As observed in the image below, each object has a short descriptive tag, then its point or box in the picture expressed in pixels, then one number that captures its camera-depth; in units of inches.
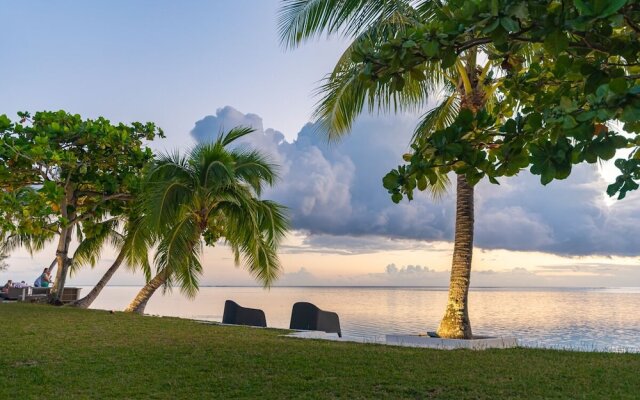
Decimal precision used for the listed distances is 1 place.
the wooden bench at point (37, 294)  696.1
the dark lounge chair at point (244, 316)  541.0
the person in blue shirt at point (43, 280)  769.7
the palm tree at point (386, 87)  394.0
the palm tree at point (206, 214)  556.1
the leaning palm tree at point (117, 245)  634.2
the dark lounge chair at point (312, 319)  498.3
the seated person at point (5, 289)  781.0
